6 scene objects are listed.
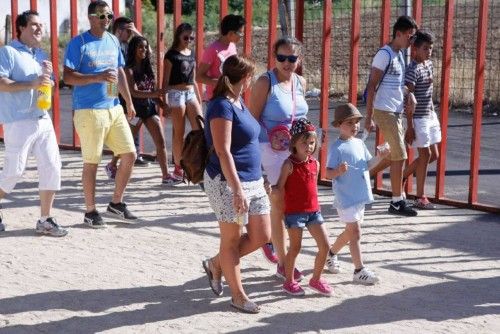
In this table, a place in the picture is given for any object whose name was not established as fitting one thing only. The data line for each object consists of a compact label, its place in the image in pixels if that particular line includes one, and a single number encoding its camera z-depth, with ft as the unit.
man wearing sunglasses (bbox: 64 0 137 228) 48.88
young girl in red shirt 38.79
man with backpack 53.94
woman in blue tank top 40.37
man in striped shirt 56.10
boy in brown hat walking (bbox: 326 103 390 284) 40.69
